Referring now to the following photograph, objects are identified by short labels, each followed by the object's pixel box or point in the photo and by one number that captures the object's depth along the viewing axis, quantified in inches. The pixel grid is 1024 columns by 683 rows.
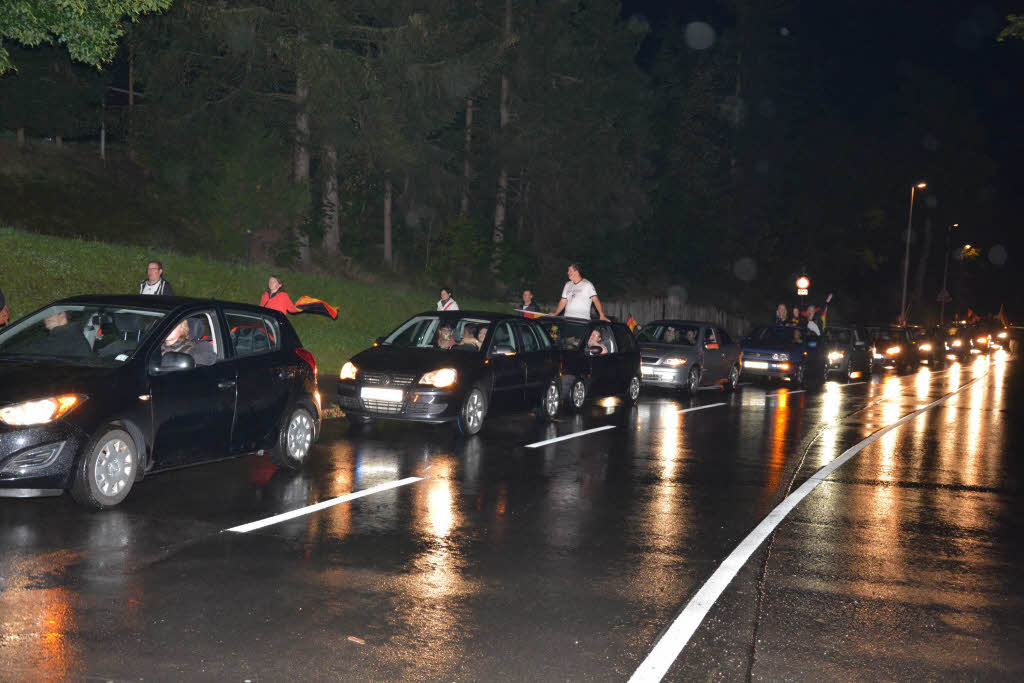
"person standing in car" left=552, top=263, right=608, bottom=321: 685.3
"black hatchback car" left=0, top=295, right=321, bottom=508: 279.1
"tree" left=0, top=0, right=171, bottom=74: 546.6
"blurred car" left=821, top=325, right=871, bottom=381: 1055.0
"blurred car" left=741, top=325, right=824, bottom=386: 952.3
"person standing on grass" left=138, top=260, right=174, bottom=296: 512.4
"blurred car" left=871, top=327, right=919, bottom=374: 1302.9
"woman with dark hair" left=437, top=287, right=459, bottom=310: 711.5
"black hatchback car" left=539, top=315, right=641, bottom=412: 598.9
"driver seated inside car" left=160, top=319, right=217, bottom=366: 335.9
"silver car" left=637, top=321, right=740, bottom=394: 776.9
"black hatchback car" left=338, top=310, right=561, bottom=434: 468.8
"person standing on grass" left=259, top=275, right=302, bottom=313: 599.2
